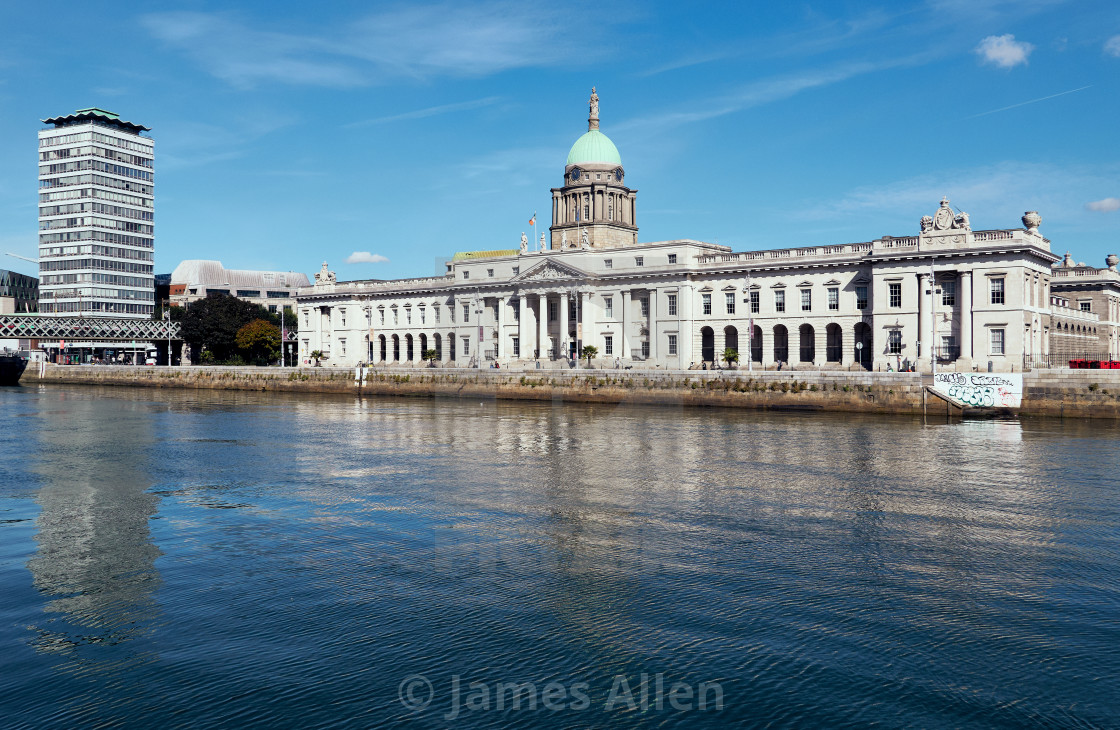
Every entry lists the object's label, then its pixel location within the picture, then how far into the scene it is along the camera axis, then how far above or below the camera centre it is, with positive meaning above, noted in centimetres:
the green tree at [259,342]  11938 +263
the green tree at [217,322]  12388 +542
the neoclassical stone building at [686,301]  7431 +589
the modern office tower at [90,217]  16338 +2612
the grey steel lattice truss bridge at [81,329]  12356 +486
